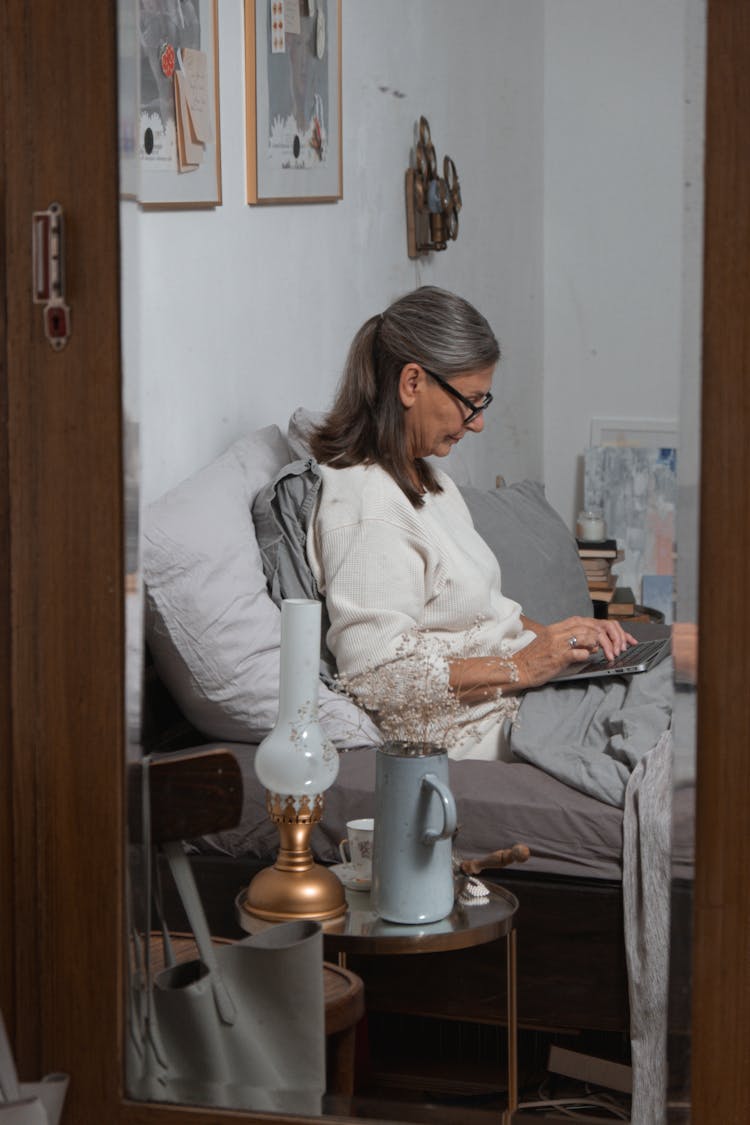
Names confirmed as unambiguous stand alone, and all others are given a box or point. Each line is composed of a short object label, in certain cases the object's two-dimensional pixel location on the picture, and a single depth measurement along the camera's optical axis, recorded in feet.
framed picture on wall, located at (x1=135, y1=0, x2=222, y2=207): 13.95
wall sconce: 14.00
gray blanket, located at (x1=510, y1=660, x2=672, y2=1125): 13.46
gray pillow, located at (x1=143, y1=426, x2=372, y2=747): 14.13
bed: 13.73
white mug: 14.12
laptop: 13.49
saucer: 14.10
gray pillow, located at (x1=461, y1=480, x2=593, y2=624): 13.77
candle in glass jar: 13.71
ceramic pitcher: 13.97
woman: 13.97
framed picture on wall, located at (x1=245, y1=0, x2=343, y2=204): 14.28
